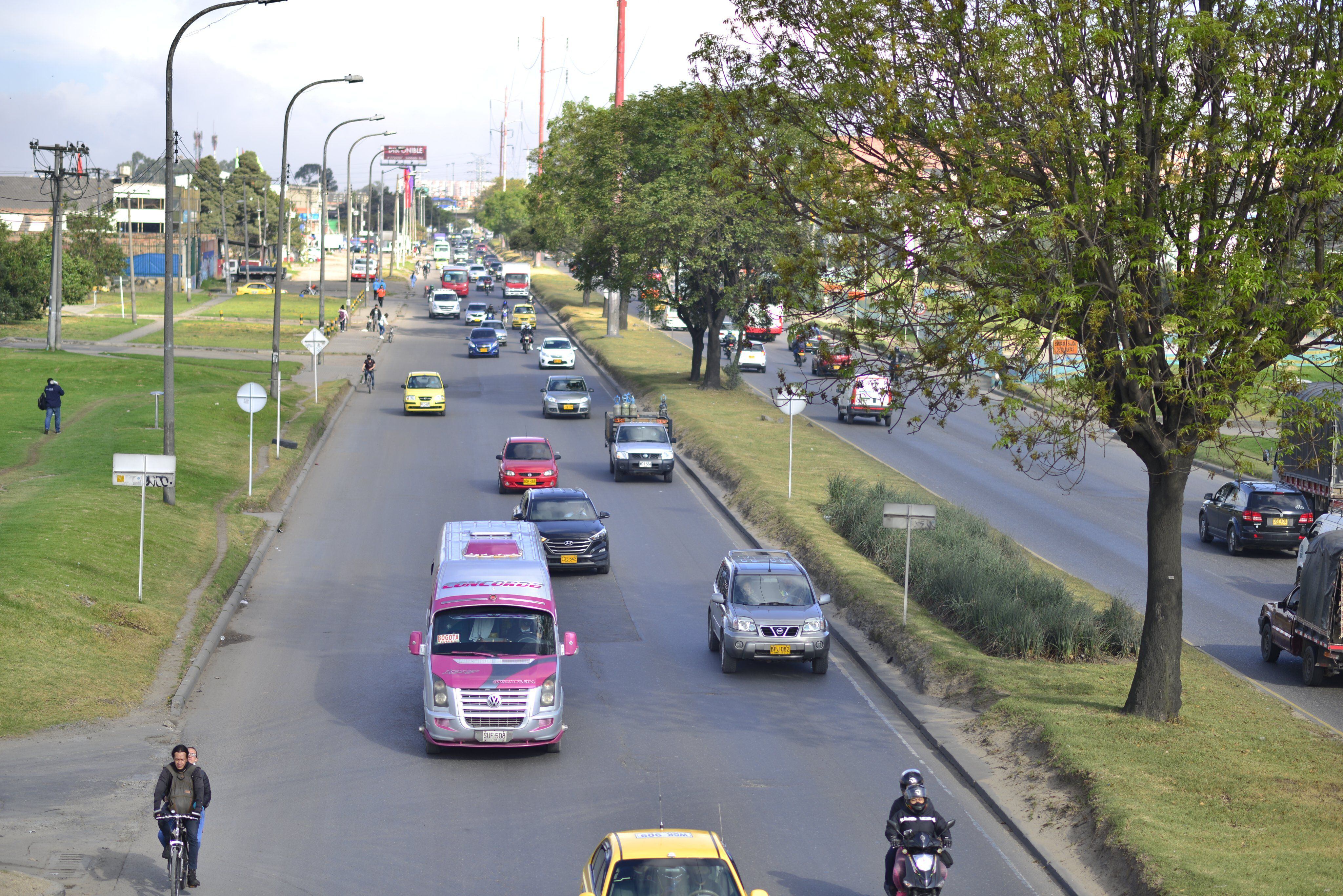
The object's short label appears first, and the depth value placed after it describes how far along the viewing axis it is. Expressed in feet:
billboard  577.43
